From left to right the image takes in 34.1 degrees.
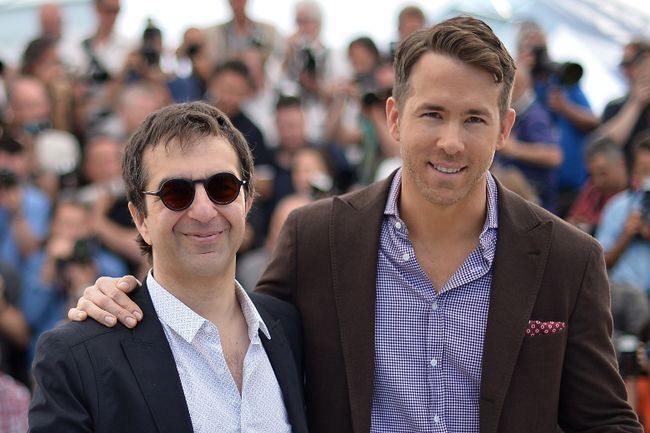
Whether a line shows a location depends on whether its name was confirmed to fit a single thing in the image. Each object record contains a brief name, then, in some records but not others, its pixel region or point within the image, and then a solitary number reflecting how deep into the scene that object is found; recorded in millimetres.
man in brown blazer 2836
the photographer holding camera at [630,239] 5781
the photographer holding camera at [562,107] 7266
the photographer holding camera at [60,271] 6113
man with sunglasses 2492
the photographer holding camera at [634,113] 7207
